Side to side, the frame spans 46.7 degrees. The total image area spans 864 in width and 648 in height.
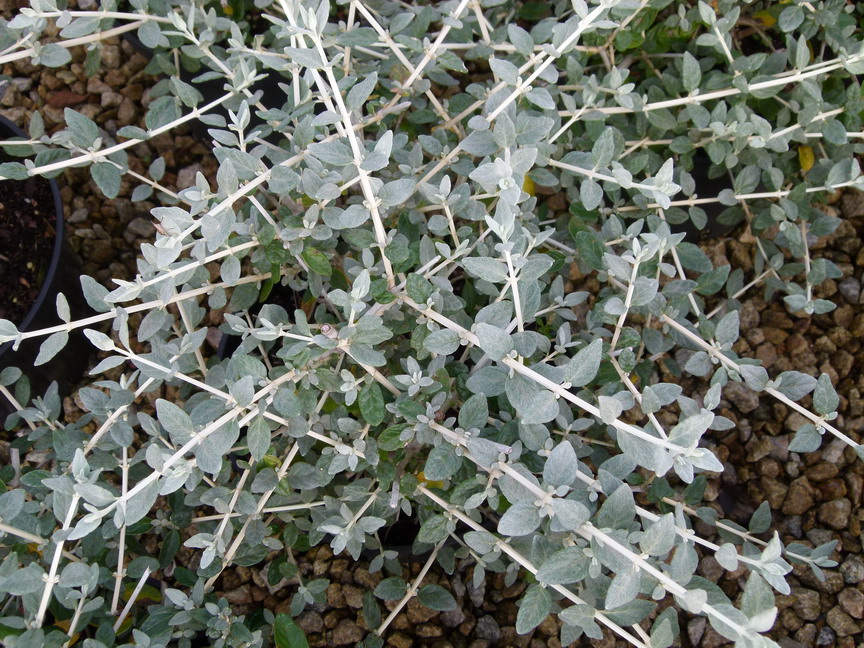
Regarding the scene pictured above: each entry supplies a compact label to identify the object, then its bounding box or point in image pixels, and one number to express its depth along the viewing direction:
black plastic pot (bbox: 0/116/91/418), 0.65
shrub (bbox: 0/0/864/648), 0.46
